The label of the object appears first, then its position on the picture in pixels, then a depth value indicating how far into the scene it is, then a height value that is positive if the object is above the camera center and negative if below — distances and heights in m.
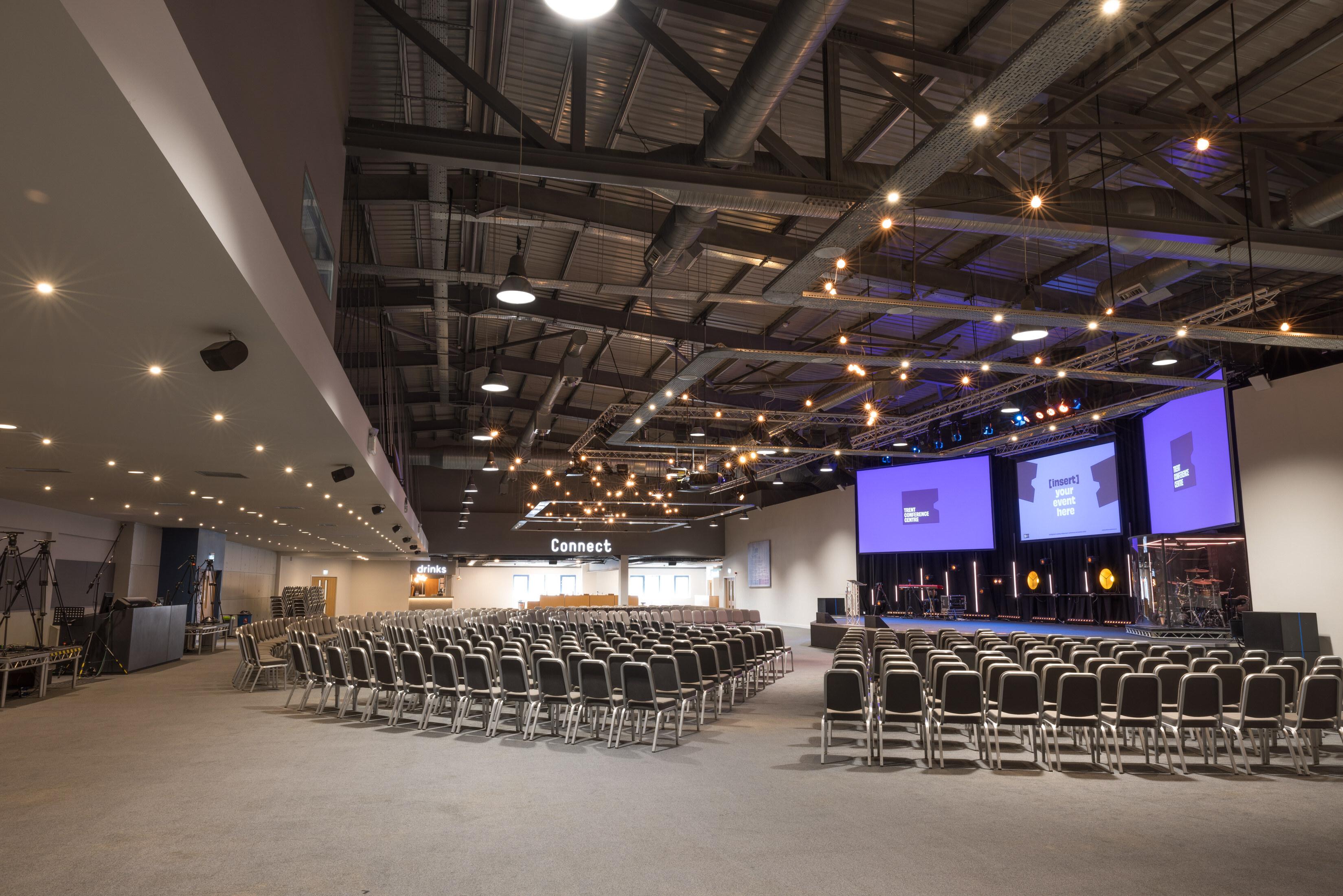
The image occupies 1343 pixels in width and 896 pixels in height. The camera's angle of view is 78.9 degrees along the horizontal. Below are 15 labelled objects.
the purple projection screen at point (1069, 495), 19.73 +2.06
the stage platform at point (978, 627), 16.17 -1.31
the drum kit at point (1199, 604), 16.67 -0.58
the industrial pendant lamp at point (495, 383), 11.23 +2.62
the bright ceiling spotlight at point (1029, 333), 9.82 +2.90
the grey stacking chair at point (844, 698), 7.44 -1.12
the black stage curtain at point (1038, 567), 19.53 +0.25
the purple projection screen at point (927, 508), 22.56 +1.95
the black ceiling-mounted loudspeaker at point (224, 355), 5.14 +1.37
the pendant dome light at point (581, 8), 3.69 +2.56
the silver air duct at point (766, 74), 4.97 +3.39
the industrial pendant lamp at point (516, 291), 8.12 +2.80
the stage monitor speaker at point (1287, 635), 12.09 -0.87
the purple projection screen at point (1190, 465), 13.93 +2.03
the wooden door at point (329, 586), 35.56 -0.49
